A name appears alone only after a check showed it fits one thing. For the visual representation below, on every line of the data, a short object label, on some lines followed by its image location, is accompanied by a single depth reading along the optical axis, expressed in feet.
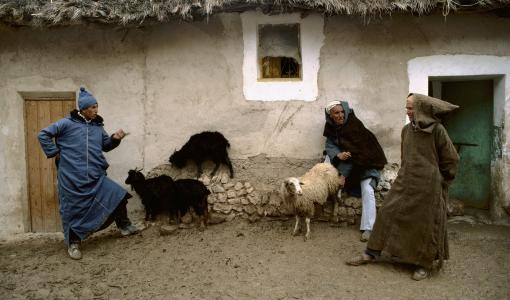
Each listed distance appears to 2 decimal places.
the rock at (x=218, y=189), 20.10
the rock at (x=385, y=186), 19.60
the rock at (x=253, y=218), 19.90
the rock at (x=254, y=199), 19.93
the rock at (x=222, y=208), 20.01
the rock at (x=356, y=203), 19.38
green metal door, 21.95
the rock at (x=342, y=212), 19.34
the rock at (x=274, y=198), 19.76
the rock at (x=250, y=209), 20.02
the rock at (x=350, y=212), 19.33
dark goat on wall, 19.85
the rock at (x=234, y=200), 20.03
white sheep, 17.35
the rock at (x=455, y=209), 21.03
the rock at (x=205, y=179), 20.38
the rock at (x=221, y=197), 20.04
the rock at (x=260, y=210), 19.92
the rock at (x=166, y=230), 19.06
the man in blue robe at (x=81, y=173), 16.97
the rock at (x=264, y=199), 19.86
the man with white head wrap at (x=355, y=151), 18.29
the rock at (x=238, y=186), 20.20
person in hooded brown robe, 13.82
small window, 20.79
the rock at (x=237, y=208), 20.10
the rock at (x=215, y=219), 19.81
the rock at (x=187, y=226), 19.49
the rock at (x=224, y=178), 20.34
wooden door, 21.35
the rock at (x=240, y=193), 20.11
